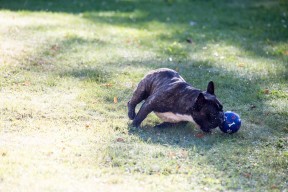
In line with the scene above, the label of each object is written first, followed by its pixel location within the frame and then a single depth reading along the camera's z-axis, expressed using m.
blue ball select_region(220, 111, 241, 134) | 12.21
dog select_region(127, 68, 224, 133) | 11.86
